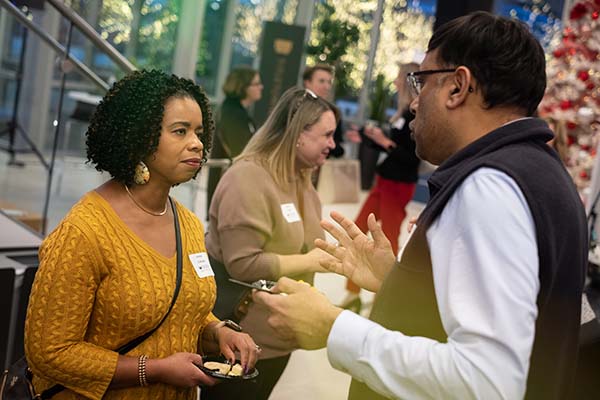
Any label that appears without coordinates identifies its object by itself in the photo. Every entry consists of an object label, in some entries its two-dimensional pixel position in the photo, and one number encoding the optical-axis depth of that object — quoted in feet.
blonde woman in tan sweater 9.09
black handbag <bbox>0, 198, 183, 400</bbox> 5.94
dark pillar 30.78
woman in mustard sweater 5.65
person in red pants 18.66
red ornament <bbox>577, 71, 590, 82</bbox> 24.78
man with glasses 3.89
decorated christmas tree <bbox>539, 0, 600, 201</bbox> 24.20
